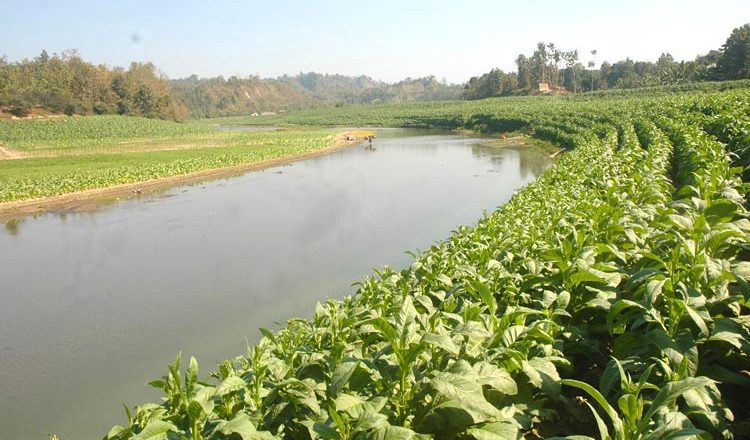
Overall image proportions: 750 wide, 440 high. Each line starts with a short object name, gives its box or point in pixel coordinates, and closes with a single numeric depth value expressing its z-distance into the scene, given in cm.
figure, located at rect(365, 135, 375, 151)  3988
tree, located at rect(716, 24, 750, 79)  5250
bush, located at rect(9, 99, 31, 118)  5657
